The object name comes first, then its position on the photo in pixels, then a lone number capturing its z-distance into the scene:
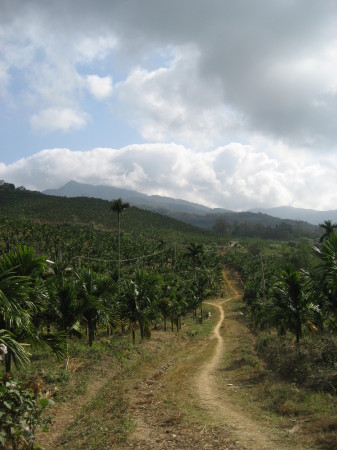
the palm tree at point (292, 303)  17.70
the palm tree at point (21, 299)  7.68
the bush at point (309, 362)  11.76
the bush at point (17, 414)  6.55
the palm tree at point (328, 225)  42.04
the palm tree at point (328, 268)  12.59
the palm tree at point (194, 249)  53.19
